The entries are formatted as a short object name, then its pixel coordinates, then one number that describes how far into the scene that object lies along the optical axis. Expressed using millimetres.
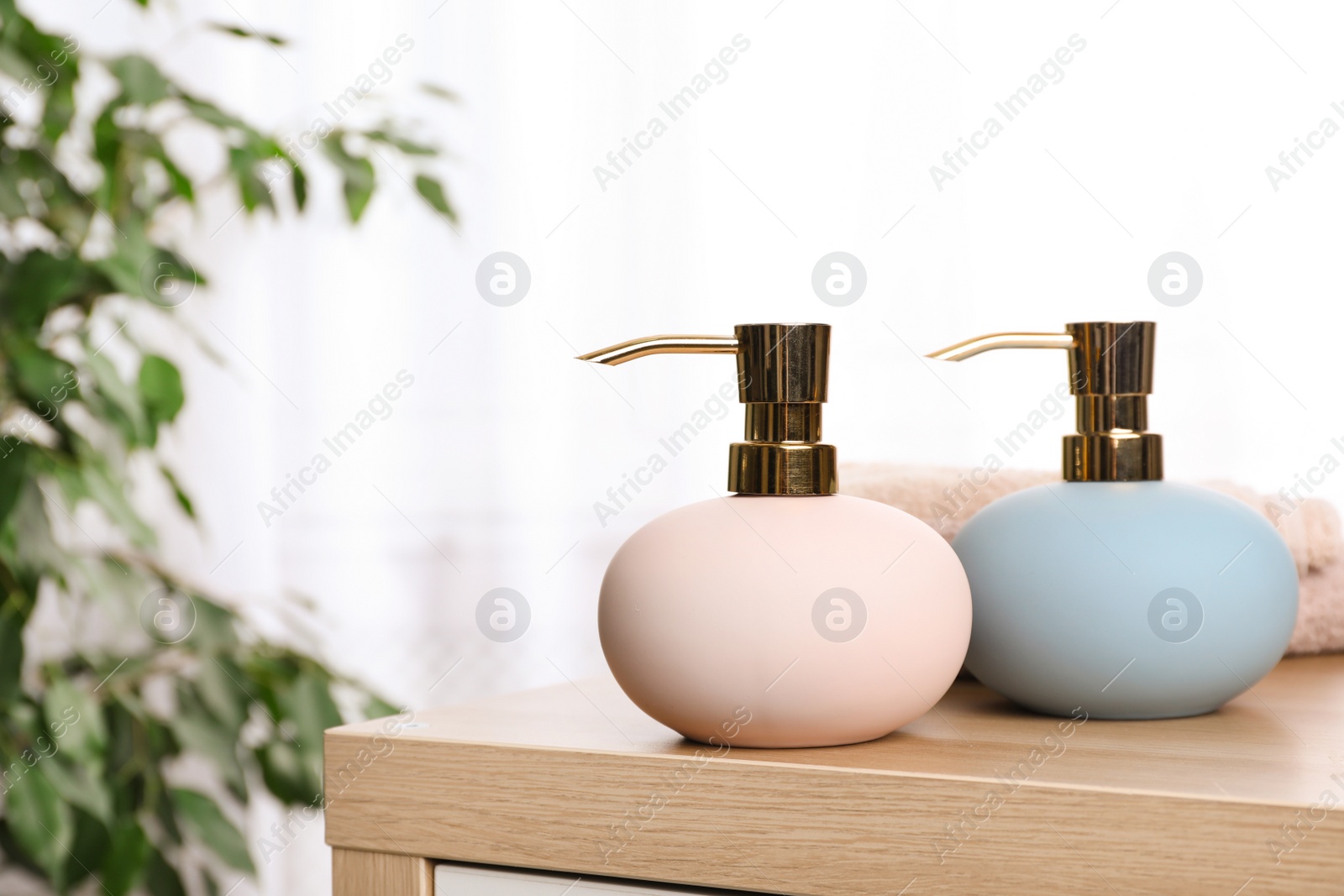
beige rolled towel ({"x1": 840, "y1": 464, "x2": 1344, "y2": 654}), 1292
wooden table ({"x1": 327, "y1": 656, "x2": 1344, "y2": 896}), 1045
